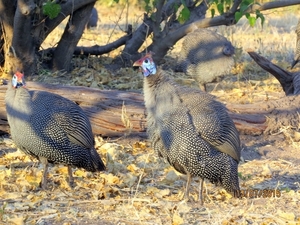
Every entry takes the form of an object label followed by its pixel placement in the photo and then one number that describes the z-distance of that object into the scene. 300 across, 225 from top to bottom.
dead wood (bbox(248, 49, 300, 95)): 14.48
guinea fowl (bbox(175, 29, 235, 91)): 16.09
